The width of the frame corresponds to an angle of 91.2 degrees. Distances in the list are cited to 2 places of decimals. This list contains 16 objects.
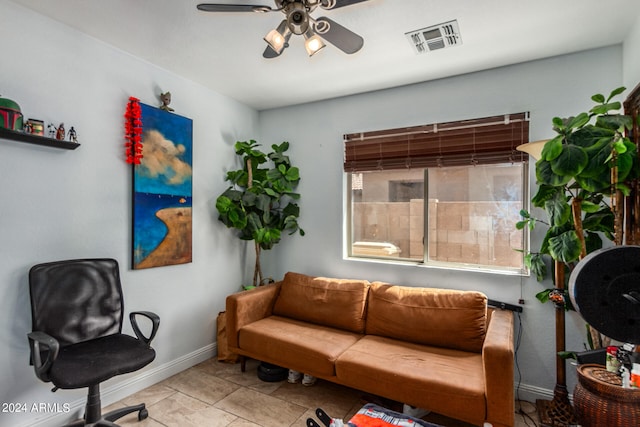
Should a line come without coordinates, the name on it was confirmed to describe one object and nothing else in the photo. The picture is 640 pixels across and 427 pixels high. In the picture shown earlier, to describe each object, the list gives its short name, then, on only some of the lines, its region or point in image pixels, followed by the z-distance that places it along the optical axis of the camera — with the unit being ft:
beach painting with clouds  8.24
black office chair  5.50
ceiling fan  4.70
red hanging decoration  7.98
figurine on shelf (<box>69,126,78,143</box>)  6.89
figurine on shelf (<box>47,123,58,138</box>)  6.66
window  8.46
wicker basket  4.76
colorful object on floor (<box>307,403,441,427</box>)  5.13
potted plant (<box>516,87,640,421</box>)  5.41
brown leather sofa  5.90
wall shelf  5.87
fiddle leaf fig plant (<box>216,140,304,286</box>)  10.19
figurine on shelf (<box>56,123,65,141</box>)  6.64
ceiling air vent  6.65
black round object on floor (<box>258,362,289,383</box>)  8.62
